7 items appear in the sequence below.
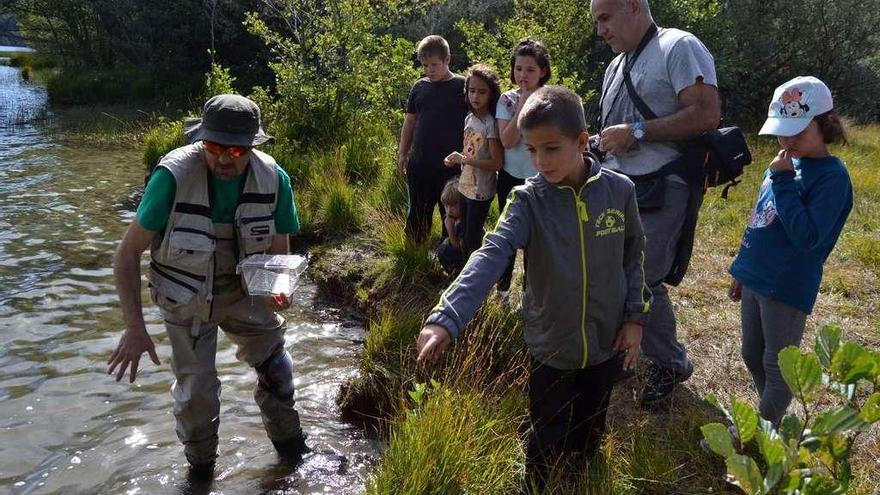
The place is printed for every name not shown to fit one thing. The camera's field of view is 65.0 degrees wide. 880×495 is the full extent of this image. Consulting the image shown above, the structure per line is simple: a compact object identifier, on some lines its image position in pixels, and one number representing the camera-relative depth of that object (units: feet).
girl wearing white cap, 9.17
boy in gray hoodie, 7.81
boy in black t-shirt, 18.60
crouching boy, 17.43
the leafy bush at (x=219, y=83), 32.83
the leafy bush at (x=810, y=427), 5.47
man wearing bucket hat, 9.94
